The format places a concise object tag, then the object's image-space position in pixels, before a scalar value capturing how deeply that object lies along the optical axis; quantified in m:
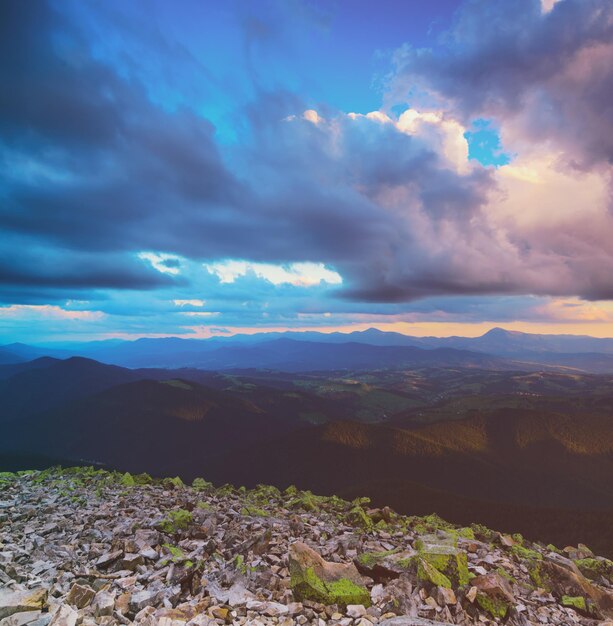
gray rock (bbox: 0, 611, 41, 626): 8.70
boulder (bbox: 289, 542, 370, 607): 11.02
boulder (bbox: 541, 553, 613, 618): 13.48
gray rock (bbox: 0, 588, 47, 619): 9.15
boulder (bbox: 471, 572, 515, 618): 11.45
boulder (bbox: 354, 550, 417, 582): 12.70
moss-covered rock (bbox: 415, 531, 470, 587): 12.65
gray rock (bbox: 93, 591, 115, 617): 9.36
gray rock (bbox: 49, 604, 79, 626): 8.39
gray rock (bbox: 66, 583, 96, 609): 10.09
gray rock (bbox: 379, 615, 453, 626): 9.02
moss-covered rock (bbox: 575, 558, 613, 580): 18.42
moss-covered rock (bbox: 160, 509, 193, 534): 17.06
